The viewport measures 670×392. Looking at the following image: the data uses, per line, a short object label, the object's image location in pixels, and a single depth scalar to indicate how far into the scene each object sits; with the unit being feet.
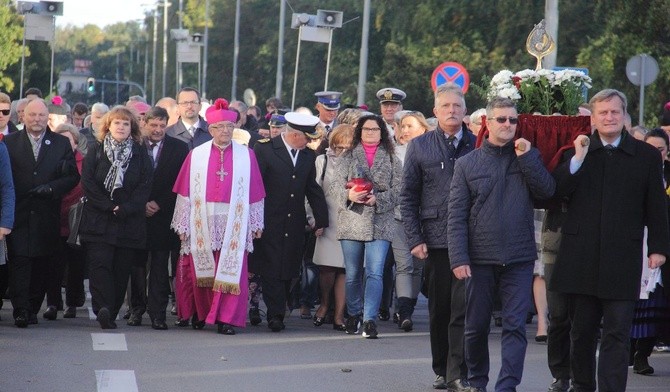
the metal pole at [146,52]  446.36
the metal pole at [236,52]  225.02
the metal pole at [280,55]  191.93
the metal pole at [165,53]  315.78
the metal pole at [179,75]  258.04
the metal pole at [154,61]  368.07
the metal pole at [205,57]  258.20
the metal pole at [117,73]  505.82
